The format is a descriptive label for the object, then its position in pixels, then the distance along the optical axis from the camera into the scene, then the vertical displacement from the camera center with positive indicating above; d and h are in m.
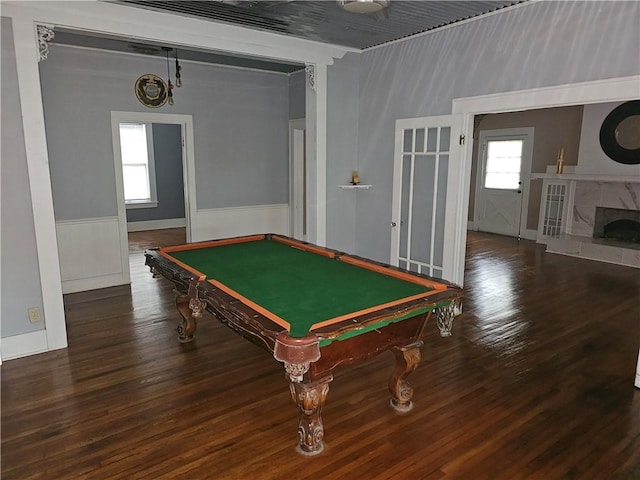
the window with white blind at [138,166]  8.66 +0.05
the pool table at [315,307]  1.92 -0.70
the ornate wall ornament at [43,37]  3.07 +0.96
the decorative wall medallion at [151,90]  5.11 +0.95
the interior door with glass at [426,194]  3.91 -0.24
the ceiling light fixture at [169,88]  5.14 +0.99
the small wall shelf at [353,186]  4.76 -0.19
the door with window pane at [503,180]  8.06 -0.20
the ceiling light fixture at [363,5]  2.79 +1.10
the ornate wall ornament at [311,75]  4.52 +1.01
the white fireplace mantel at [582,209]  6.30 -0.65
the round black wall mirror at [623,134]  6.10 +0.55
